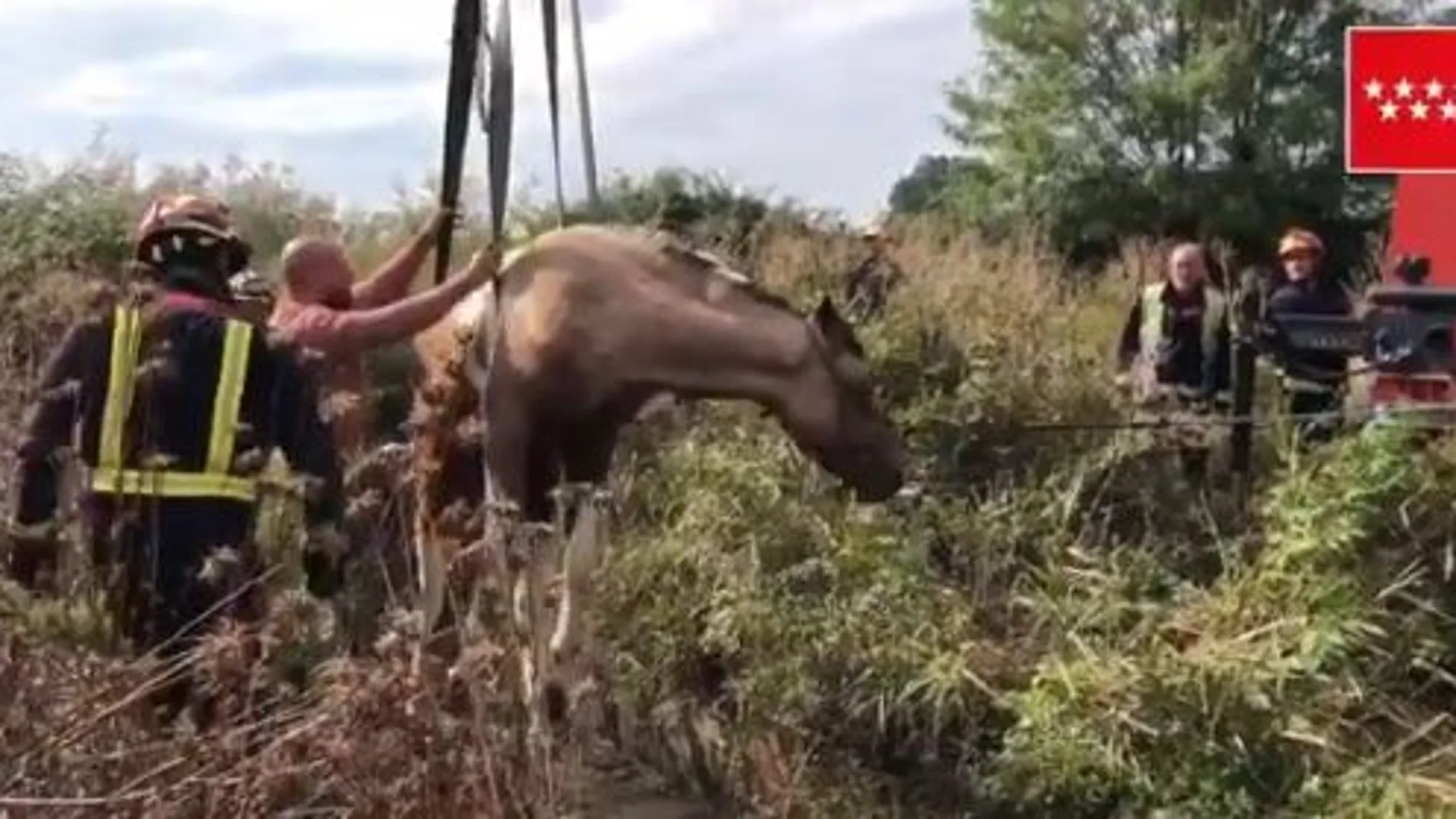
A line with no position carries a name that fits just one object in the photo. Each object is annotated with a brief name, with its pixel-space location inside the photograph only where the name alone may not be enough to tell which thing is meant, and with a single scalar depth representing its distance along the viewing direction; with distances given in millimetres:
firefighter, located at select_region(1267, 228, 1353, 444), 9445
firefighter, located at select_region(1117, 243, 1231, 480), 10680
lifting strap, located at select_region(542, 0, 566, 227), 7691
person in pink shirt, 8289
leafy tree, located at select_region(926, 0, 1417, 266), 47281
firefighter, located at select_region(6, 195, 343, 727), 5645
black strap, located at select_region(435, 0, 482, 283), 7383
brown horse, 8719
